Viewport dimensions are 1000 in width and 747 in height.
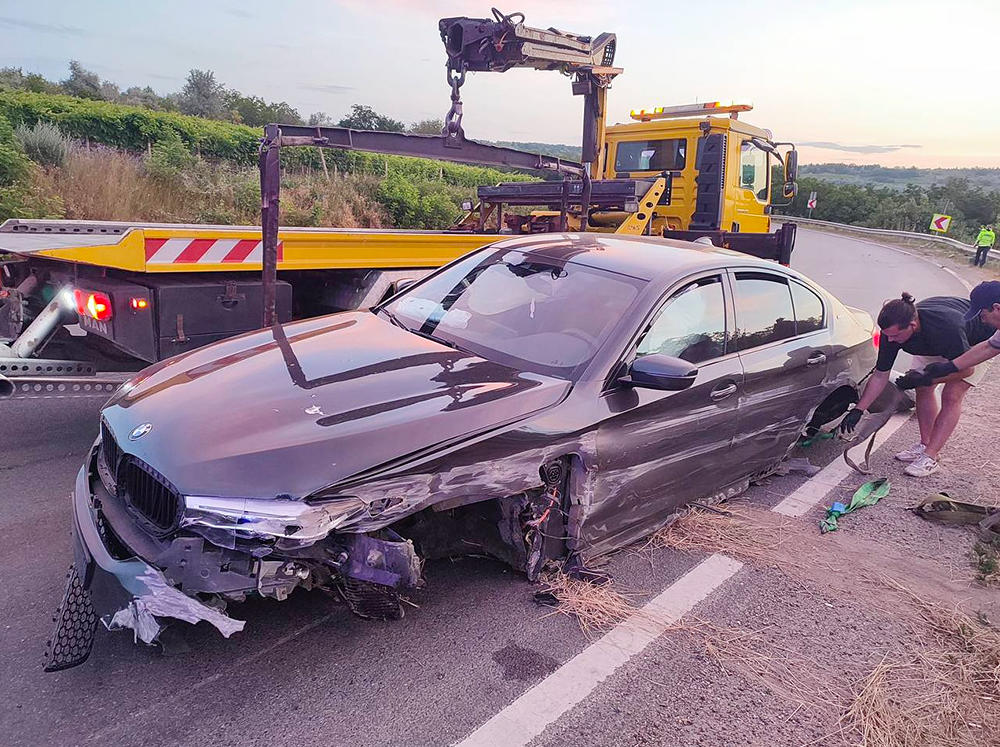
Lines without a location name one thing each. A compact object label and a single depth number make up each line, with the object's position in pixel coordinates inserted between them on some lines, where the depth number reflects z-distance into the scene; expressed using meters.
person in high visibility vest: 21.89
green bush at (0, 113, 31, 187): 10.56
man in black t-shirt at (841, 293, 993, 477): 4.91
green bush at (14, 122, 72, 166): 12.62
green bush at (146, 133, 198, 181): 13.52
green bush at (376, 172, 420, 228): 18.12
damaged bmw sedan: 2.35
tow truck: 4.47
